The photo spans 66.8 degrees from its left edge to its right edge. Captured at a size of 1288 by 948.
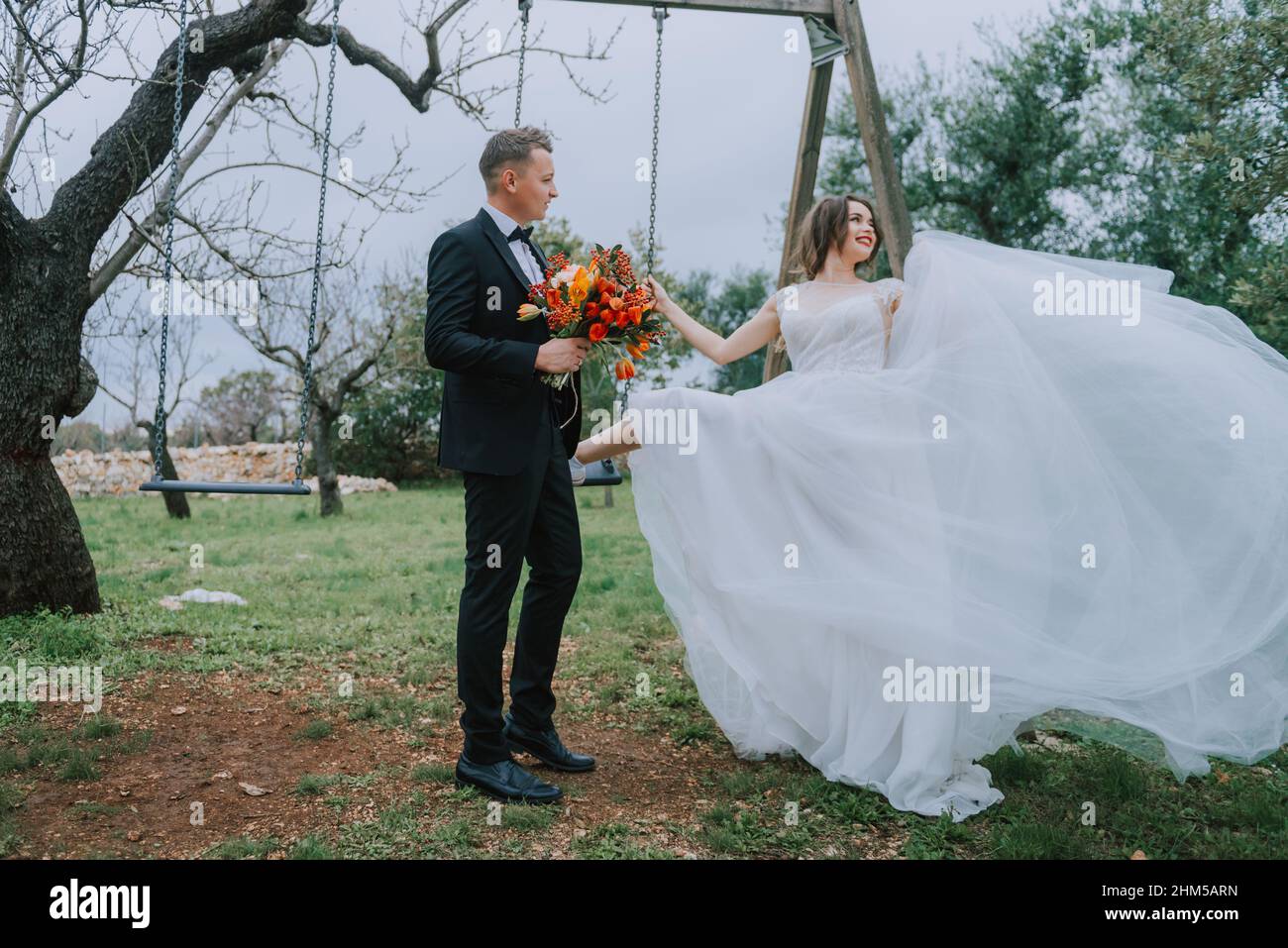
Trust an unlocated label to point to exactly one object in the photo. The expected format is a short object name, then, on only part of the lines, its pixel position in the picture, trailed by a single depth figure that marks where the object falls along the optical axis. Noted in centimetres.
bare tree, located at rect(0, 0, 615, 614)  595
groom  371
